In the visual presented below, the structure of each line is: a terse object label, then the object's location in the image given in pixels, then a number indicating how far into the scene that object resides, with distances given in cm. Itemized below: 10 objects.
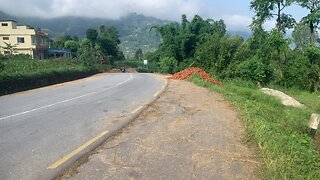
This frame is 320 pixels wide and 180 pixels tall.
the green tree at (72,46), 5782
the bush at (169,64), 3562
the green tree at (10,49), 4113
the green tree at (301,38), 4833
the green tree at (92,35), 5470
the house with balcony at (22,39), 4611
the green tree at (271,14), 3098
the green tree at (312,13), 2887
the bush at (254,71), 2078
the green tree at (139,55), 7647
